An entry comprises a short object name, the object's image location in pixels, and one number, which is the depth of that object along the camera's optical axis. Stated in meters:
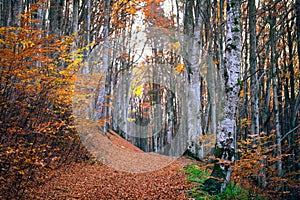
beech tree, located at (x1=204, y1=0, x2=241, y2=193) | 6.46
